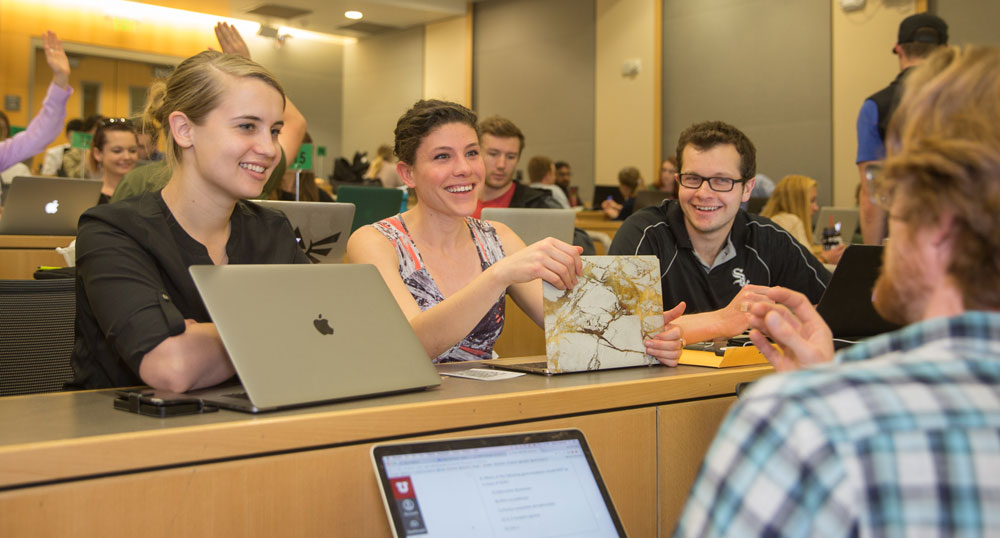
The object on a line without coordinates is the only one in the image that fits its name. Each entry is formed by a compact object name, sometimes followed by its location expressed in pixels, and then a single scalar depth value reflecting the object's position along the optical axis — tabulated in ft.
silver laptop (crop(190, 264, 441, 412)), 3.38
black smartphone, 3.27
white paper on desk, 4.33
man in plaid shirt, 1.90
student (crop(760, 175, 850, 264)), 16.33
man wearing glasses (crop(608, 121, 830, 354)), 7.77
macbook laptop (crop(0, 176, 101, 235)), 12.77
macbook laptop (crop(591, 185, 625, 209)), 27.94
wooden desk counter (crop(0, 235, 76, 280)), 11.07
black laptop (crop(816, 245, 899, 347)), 4.99
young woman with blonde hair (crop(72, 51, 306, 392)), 4.26
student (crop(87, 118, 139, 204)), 14.12
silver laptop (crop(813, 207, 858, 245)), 18.83
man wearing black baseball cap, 10.41
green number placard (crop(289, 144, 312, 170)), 13.03
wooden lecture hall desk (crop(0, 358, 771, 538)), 2.77
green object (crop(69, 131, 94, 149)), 18.47
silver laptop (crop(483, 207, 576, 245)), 10.52
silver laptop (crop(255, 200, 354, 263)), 9.45
